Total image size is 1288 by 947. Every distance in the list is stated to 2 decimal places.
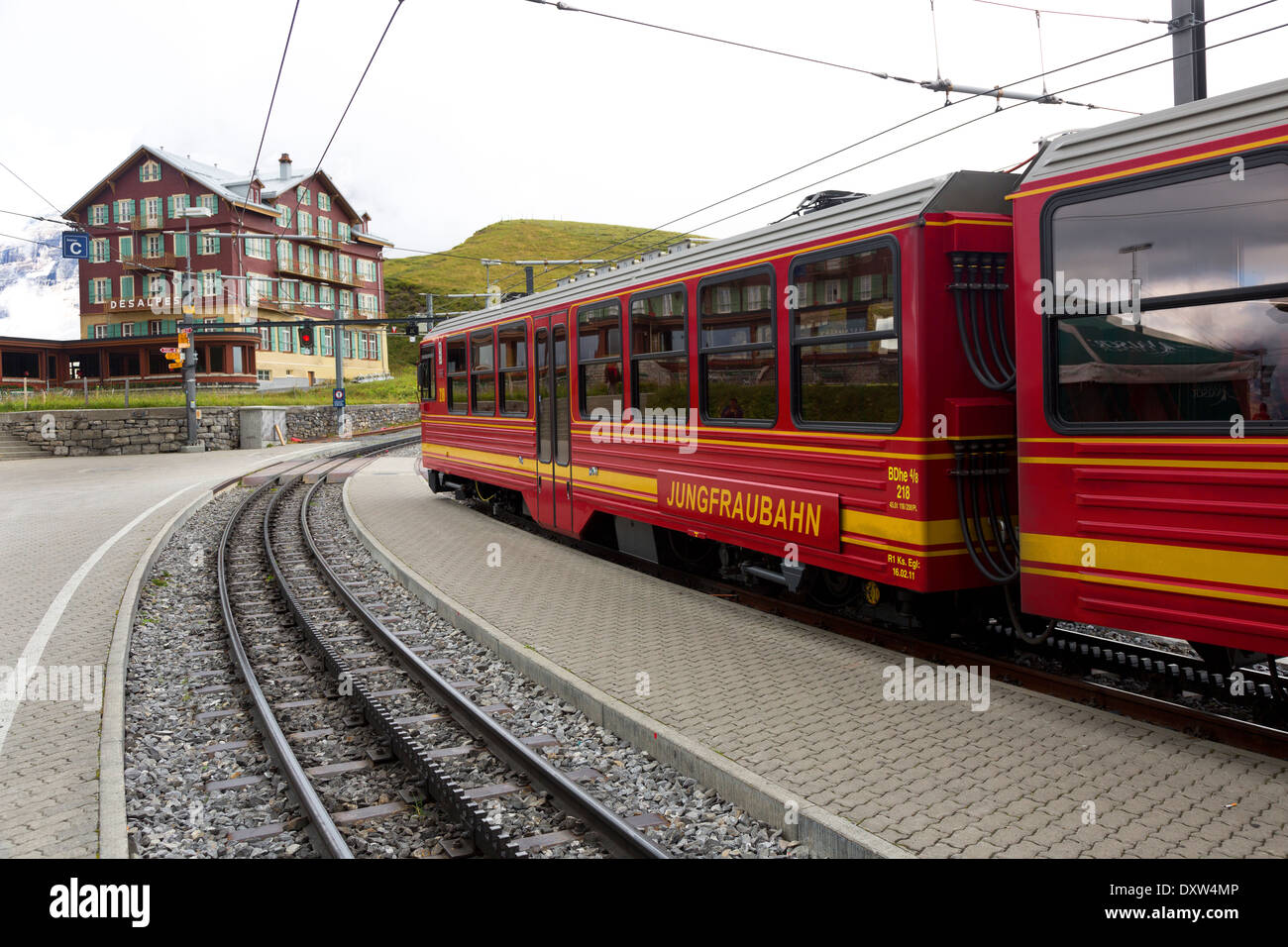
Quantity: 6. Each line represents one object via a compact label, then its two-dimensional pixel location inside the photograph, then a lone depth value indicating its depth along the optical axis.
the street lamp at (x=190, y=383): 34.81
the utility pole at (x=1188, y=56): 9.56
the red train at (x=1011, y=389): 5.03
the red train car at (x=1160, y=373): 4.92
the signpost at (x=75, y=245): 26.66
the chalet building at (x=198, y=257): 57.56
